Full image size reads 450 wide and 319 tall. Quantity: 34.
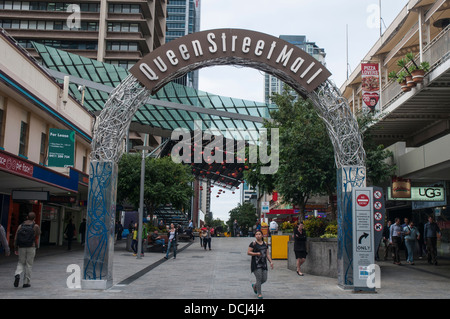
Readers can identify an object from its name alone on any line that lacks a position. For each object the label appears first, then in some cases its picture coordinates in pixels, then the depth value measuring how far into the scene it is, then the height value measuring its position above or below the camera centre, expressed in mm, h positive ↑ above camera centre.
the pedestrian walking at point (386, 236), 21641 -519
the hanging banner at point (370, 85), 19750 +5796
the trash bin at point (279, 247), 21688 -1123
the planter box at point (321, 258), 14570 -1071
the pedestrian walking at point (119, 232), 38781 -1075
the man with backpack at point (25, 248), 11097 -733
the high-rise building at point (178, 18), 174875 +74846
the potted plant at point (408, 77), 16766 +5238
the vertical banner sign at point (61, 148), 19562 +2902
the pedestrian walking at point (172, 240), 21438 -908
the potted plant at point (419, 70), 16328 +5319
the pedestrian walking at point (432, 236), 17750 -388
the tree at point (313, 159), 18734 +2576
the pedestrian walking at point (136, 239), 22953 -946
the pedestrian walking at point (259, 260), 10336 -833
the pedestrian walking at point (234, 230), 53400 -1008
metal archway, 11947 +3305
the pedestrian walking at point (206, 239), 27744 -1057
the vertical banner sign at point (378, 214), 13508 +302
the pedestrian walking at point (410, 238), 18594 -489
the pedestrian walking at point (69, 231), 25530 -751
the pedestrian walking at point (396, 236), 18344 -442
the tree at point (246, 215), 110044 +1554
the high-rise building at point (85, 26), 61125 +24924
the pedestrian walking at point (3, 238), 11445 -522
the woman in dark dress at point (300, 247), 15320 -768
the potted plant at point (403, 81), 16977 +5208
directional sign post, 11508 -86
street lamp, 21378 +801
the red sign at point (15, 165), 14545 +1654
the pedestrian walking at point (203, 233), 28038 -727
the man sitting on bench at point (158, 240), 26203 -1112
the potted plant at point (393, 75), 18344 +5758
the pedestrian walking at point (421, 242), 21156 -721
